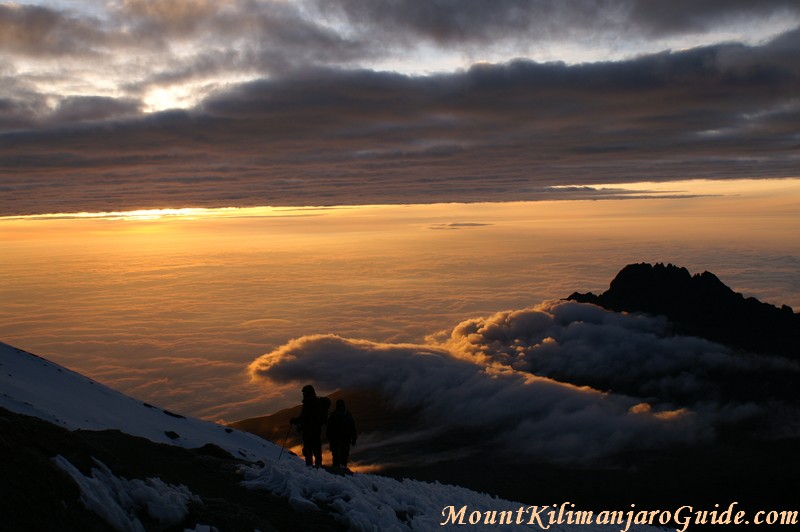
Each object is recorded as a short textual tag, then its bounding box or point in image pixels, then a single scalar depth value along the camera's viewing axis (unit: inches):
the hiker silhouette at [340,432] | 765.3
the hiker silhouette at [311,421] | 721.0
